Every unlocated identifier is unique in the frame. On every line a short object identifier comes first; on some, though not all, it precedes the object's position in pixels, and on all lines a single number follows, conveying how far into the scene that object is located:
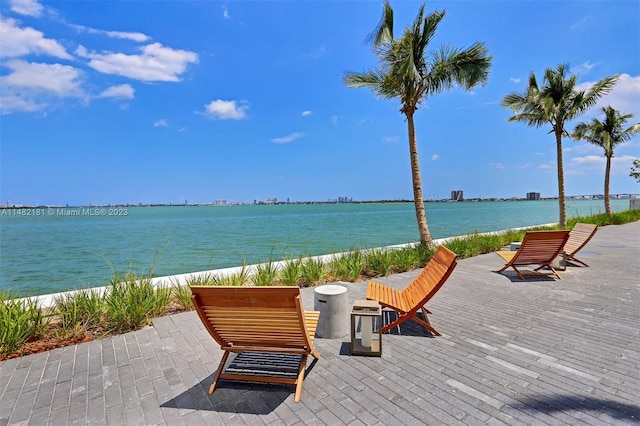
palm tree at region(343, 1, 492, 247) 9.65
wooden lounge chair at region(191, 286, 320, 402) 2.53
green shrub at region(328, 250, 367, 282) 6.94
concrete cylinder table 3.92
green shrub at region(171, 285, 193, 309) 5.04
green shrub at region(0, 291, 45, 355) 3.48
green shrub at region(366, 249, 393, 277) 7.37
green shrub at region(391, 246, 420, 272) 7.81
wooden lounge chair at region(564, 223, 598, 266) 8.16
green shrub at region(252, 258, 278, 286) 5.91
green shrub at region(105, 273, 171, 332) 4.18
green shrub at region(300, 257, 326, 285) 6.52
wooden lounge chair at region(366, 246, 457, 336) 3.83
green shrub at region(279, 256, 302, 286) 6.33
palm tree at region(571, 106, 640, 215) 22.03
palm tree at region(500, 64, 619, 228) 15.01
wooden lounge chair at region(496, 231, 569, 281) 6.68
